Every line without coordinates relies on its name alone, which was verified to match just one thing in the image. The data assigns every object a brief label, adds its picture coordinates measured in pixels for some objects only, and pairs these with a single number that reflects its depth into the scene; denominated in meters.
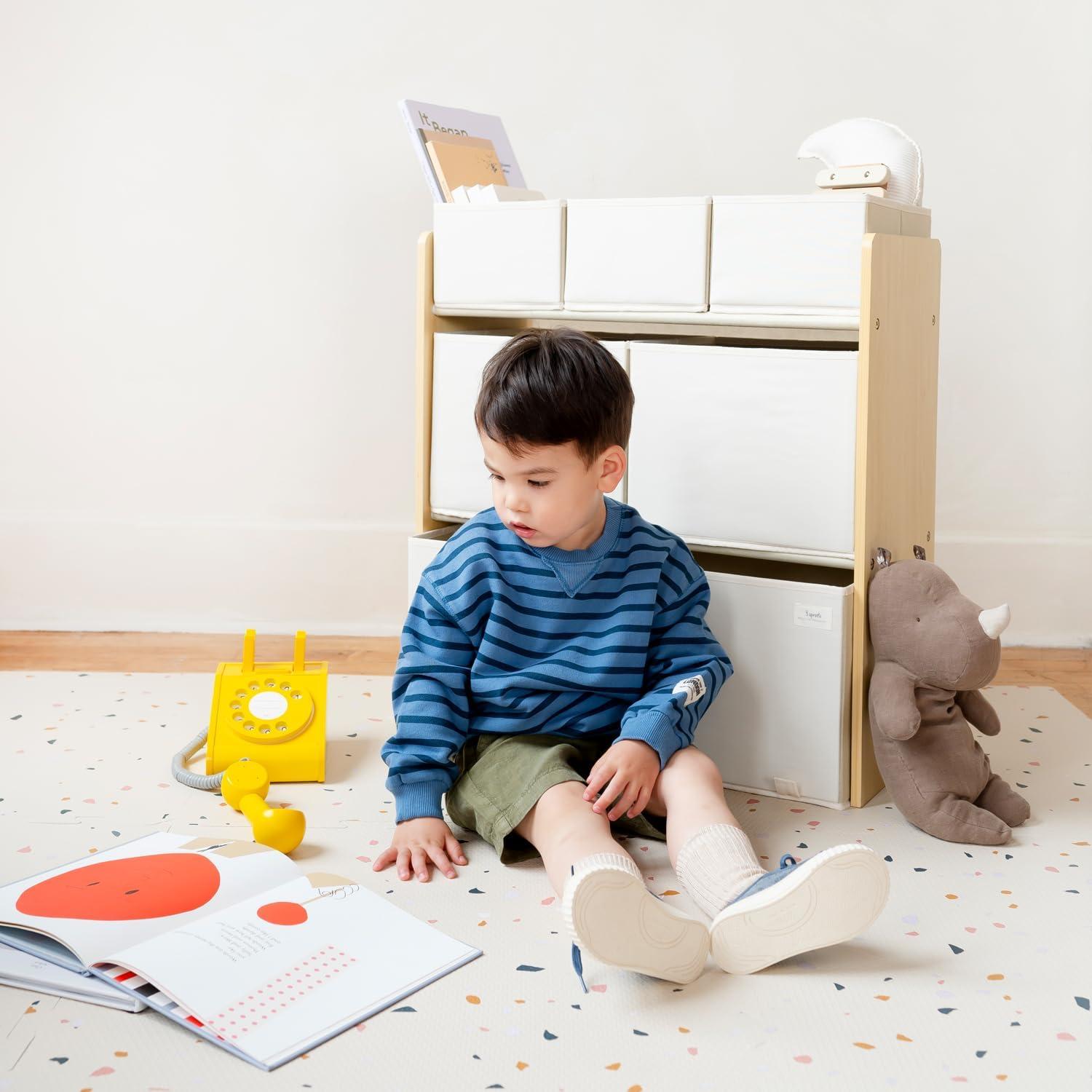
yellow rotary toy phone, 1.44
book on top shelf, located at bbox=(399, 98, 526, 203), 1.58
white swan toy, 1.42
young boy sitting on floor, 1.20
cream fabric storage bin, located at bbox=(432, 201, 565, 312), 1.48
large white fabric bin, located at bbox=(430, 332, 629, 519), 1.55
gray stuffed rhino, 1.27
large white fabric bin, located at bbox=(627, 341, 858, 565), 1.33
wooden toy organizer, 1.30
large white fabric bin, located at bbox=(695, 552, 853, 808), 1.35
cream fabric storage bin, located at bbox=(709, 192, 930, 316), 1.29
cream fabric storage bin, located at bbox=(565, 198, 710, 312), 1.38
